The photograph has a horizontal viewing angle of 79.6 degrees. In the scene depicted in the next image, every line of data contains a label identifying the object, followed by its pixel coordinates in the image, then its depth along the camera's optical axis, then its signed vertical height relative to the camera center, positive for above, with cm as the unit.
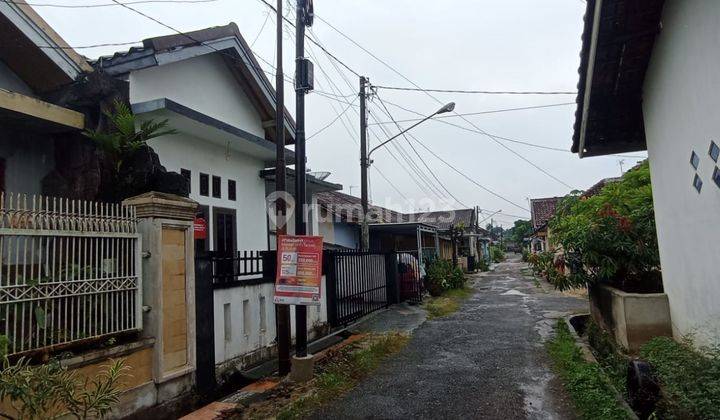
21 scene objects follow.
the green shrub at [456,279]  1695 -131
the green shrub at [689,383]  333 -130
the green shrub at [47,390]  283 -86
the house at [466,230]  2868 +137
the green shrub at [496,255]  4755 -117
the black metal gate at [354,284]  879 -76
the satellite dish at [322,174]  1343 +246
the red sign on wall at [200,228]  684 +49
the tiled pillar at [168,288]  459 -31
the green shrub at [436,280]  1539 -116
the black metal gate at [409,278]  1301 -91
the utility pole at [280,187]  584 +95
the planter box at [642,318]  659 -123
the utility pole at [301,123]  589 +184
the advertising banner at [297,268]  562 -18
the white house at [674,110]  434 +158
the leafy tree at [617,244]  816 -9
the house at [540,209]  3177 +259
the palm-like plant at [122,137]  543 +158
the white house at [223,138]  631 +230
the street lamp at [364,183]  1227 +193
